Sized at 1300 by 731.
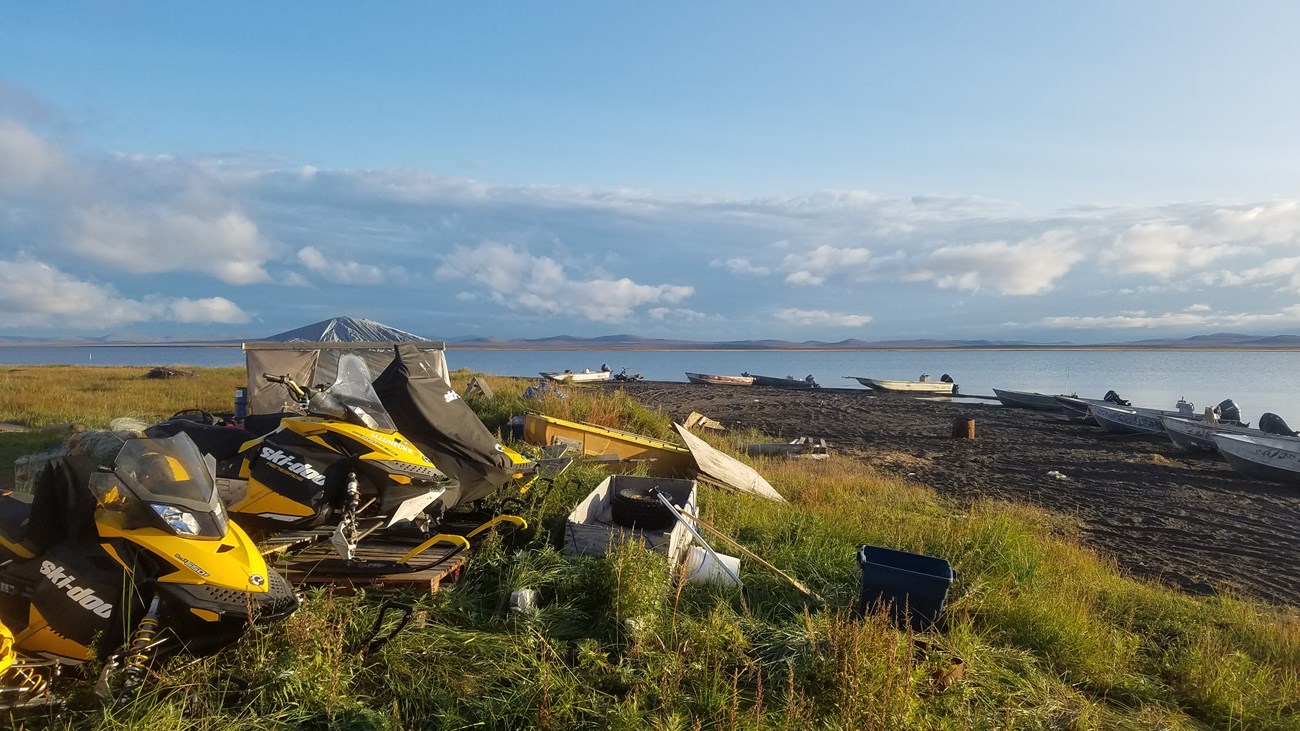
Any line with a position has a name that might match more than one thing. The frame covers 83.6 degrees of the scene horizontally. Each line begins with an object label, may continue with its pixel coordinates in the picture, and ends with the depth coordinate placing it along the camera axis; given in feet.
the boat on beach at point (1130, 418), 71.31
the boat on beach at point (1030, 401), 102.37
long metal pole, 16.15
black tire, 18.43
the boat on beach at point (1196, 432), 60.63
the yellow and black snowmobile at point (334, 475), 14.37
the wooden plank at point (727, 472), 27.45
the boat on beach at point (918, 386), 132.58
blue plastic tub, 14.85
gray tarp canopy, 31.71
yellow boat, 29.30
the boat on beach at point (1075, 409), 87.04
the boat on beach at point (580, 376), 129.49
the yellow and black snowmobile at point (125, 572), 9.71
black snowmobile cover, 17.28
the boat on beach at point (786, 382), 148.56
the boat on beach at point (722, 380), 147.95
